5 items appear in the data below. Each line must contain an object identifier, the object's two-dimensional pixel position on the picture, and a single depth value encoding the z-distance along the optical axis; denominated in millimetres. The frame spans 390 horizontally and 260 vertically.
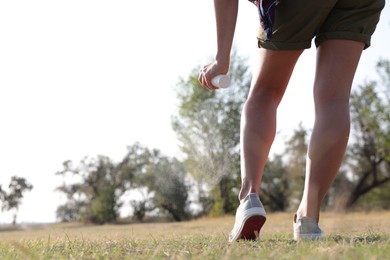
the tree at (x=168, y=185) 24969
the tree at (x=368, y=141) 21188
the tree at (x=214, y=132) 21594
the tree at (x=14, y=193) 29156
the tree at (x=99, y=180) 28344
